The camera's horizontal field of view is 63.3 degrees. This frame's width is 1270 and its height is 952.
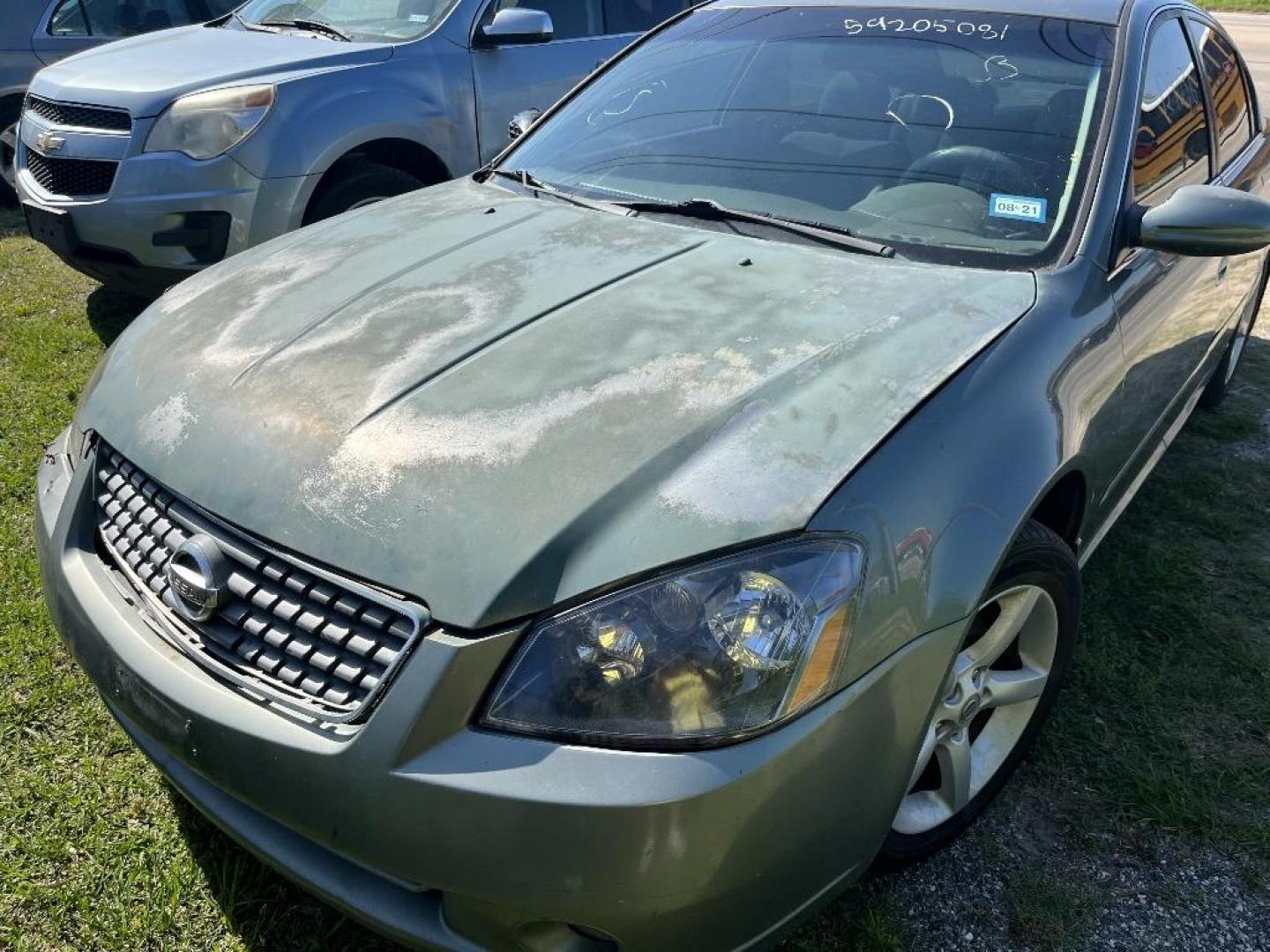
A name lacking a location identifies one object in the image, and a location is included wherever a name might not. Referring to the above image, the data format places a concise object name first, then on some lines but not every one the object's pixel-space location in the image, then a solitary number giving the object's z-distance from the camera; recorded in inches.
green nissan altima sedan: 55.4
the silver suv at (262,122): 158.7
